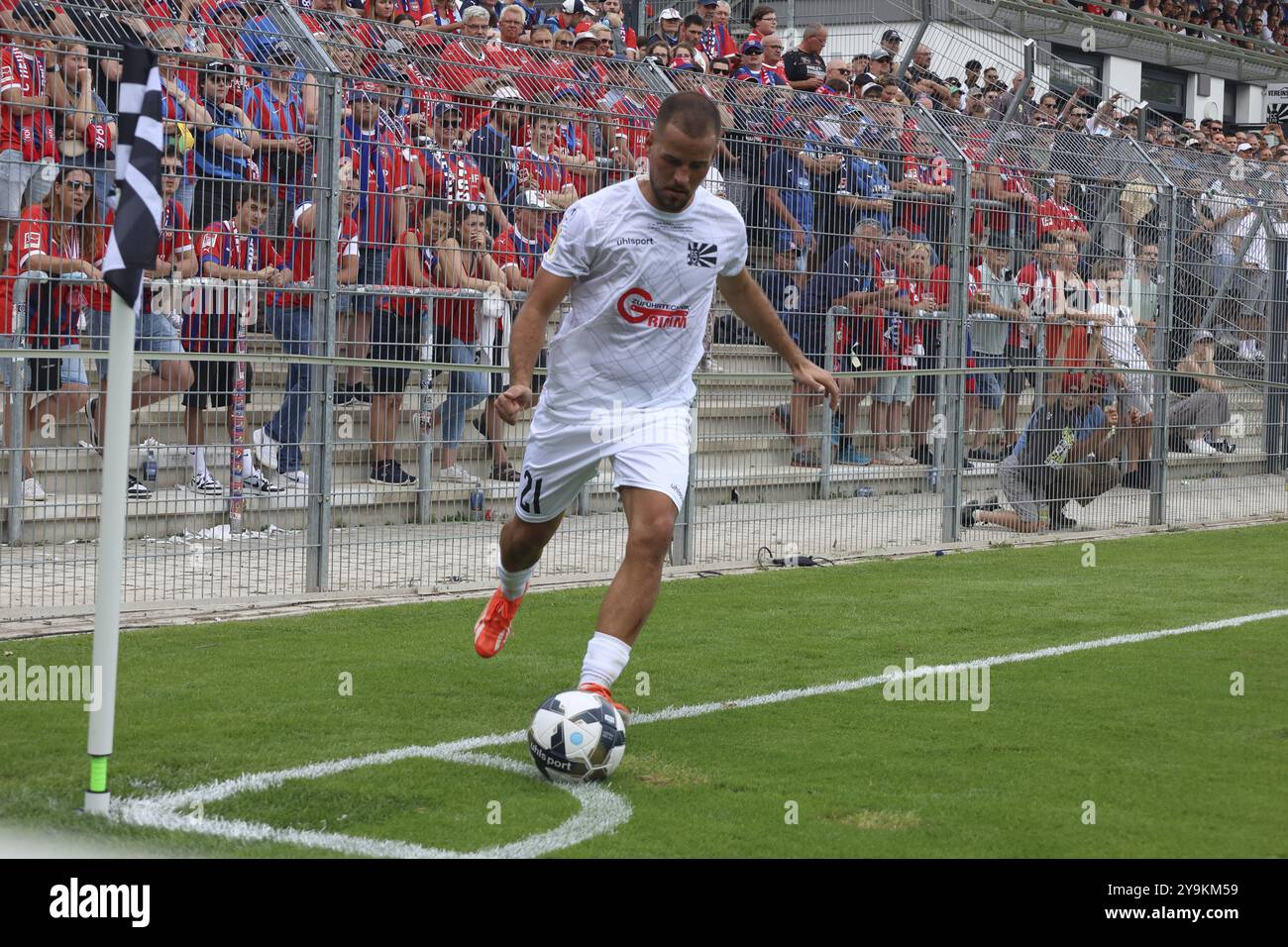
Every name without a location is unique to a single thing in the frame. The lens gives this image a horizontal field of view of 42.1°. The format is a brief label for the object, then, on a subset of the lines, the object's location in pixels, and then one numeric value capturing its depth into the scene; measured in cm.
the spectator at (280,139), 975
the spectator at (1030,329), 1413
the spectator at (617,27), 1809
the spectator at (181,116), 927
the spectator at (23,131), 870
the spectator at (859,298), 1248
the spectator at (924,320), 1327
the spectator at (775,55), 1834
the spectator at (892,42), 2214
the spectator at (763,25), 1902
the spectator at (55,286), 883
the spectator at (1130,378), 1491
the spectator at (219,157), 937
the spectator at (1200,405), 1600
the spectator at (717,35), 1922
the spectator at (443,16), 1537
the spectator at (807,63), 1869
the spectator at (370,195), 1020
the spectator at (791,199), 1222
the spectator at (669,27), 1948
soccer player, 656
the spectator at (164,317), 923
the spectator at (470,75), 1062
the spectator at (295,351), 998
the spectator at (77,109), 888
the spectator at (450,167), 1039
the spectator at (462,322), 1061
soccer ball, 582
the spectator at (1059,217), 1420
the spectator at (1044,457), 1418
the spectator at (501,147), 1066
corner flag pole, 506
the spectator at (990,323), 1387
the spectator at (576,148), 1115
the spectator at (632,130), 1158
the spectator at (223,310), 948
